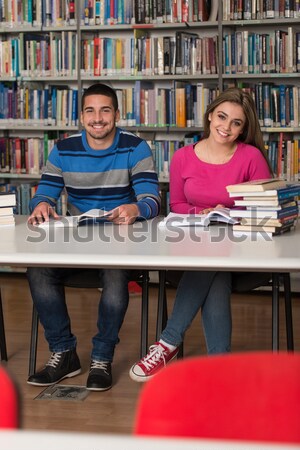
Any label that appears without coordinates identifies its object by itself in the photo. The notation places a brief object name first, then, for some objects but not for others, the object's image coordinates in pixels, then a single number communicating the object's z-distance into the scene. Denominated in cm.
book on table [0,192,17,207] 281
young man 302
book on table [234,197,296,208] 254
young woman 291
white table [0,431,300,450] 82
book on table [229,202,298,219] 254
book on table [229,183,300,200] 253
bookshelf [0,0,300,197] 474
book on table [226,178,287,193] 255
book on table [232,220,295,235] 254
